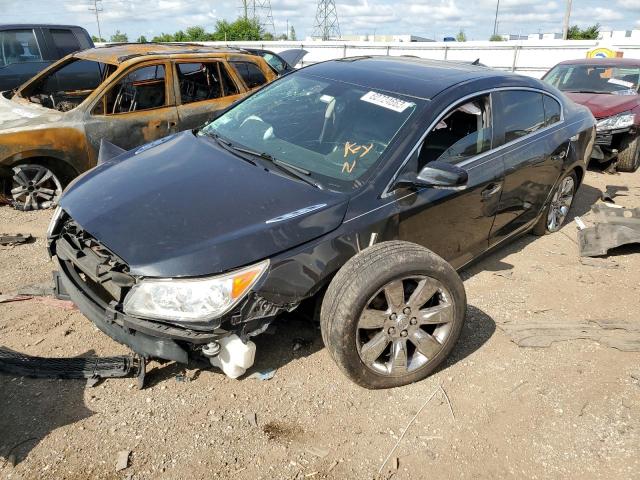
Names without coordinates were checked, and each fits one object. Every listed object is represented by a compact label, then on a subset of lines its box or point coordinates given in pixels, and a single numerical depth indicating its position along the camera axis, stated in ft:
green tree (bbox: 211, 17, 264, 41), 178.60
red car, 23.76
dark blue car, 7.93
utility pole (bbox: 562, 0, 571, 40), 98.99
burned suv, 16.97
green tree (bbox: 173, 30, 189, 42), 191.50
